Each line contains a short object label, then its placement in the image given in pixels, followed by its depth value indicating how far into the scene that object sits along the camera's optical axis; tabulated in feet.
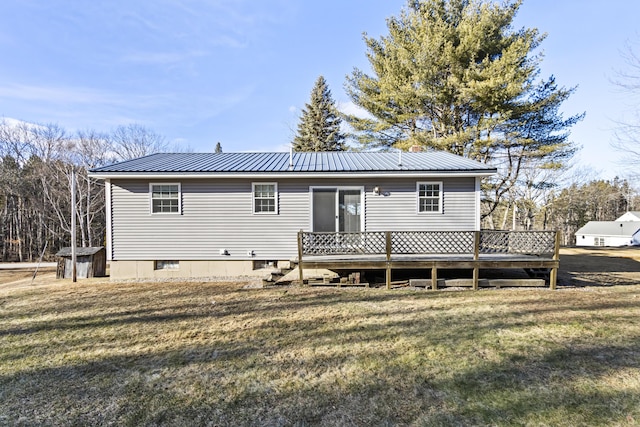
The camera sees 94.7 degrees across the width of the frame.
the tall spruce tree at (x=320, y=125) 85.40
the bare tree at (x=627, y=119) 38.06
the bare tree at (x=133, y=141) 74.54
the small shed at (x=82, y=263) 33.04
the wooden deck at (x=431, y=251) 24.21
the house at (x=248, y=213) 29.40
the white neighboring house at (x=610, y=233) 116.16
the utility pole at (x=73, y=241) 30.04
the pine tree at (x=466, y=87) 47.83
